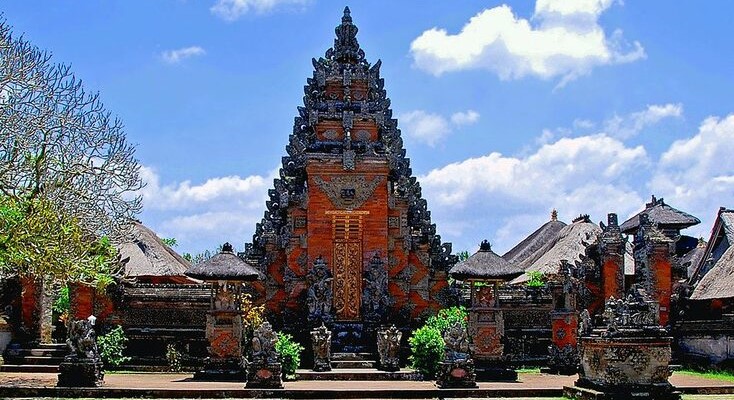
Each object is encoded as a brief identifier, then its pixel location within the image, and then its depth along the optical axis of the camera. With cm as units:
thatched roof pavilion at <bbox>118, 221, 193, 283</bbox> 3734
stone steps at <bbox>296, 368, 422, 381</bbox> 2261
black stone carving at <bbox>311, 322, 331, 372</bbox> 2364
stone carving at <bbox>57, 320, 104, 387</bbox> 1950
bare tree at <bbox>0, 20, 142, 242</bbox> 1947
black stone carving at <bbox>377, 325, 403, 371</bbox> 2358
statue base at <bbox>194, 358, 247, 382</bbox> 2202
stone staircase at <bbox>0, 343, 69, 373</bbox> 2488
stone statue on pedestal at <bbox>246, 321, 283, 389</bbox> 1948
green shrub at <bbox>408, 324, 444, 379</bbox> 2250
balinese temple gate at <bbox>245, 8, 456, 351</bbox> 2697
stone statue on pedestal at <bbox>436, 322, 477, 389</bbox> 1992
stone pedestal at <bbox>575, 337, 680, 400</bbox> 1577
